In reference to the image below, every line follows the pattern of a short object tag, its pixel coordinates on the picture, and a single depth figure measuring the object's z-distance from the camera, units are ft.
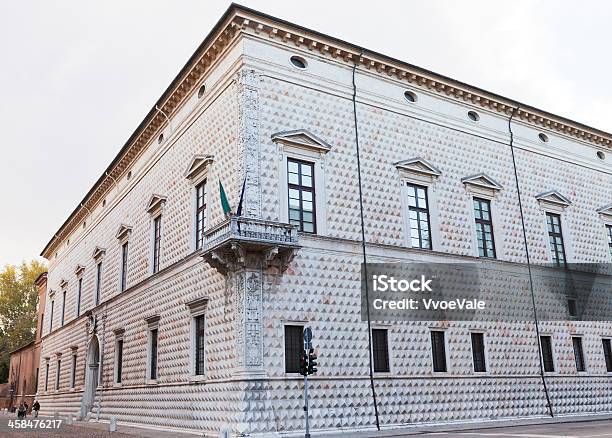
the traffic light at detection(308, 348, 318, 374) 42.22
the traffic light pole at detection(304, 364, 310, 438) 41.61
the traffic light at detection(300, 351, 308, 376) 42.19
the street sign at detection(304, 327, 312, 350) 42.37
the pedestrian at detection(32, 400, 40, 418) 106.20
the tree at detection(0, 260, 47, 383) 193.26
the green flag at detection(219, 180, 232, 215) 50.70
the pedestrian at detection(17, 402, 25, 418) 104.41
